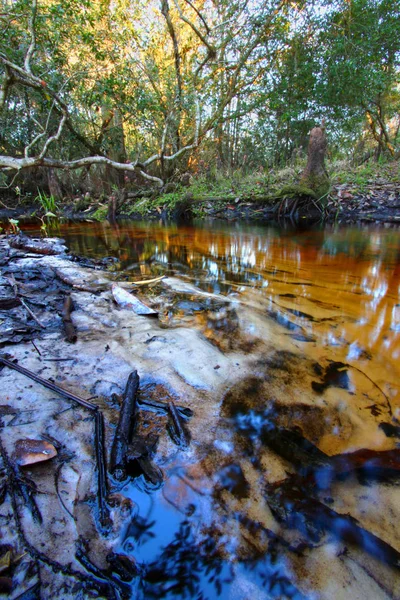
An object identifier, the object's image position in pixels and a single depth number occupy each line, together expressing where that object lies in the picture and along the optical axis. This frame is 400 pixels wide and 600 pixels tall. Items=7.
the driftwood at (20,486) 0.87
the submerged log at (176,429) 1.19
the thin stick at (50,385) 1.27
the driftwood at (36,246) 4.50
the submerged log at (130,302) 2.37
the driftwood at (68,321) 1.88
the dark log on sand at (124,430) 1.04
